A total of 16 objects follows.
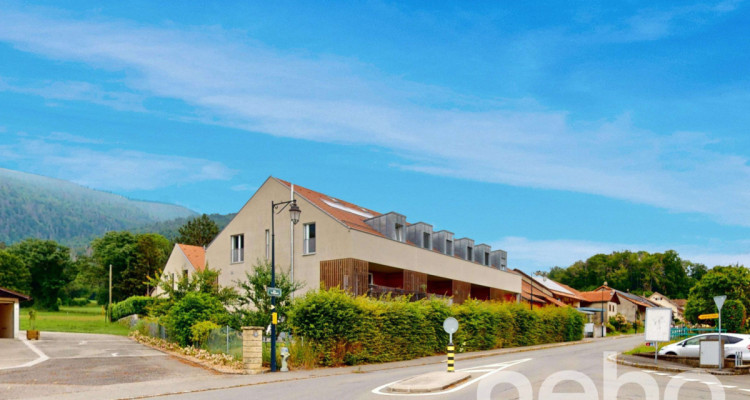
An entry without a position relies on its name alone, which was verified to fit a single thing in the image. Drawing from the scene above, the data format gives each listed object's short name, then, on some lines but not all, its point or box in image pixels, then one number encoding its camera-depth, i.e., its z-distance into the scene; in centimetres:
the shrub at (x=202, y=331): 3058
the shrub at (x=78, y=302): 11038
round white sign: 2285
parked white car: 2868
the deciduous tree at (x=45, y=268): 9494
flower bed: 2562
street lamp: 2500
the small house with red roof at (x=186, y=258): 5453
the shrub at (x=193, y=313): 3206
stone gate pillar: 2497
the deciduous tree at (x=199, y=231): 8656
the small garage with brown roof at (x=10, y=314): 4256
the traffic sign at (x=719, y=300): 2542
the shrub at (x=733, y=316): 4241
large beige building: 4034
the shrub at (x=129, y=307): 5805
